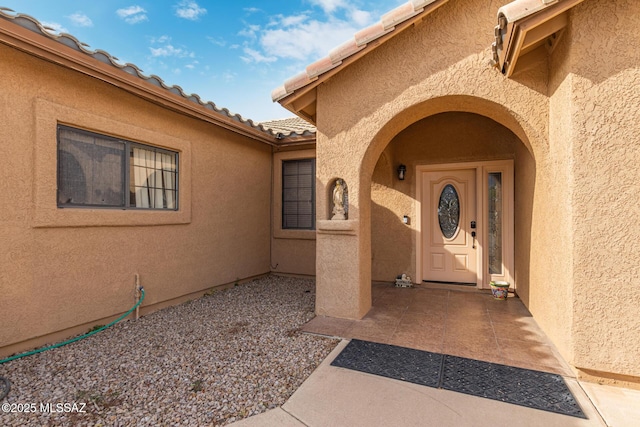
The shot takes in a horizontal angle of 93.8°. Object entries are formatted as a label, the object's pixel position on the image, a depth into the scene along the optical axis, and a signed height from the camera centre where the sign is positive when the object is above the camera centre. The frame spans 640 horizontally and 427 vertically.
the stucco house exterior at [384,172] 3.62 +0.78
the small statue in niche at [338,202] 6.02 +0.21
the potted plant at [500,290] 7.09 -1.83
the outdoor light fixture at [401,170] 8.47 +1.19
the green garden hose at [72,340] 4.37 -2.16
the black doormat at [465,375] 3.38 -2.10
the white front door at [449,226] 8.08 -0.37
